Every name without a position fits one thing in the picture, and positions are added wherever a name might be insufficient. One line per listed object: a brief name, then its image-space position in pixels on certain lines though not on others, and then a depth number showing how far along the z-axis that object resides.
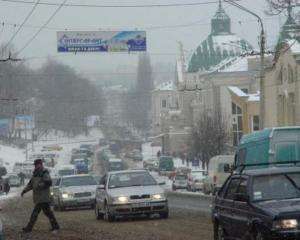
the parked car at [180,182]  67.96
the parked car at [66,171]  68.88
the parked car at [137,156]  125.50
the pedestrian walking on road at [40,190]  21.81
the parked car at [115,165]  90.03
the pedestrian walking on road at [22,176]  81.19
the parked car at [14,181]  81.25
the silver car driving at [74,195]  34.38
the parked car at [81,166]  90.49
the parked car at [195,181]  62.06
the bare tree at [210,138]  78.38
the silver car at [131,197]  24.83
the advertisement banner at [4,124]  102.72
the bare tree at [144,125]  191.77
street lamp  40.91
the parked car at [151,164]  104.31
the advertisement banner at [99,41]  43.56
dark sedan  13.14
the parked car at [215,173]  46.91
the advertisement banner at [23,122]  99.16
